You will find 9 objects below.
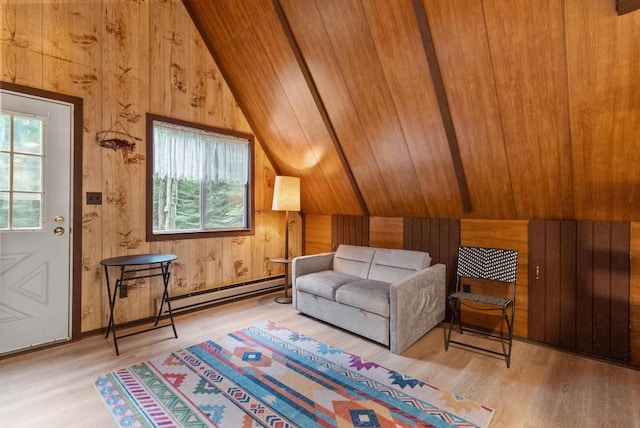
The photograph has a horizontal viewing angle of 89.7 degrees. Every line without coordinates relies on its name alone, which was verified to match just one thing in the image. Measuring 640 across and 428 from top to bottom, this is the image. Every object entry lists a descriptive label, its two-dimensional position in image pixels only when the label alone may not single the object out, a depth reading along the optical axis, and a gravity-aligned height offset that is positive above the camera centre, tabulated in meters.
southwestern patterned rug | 1.82 -1.16
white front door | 2.52 -0.07
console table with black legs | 2.71 -0.57
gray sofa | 2.71 -0.74
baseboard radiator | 3.49 -0.97
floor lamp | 3.91 +0.22
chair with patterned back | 2.71 -0.58
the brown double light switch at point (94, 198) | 2.91 +0.13
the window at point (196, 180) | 3.41 +0.38
